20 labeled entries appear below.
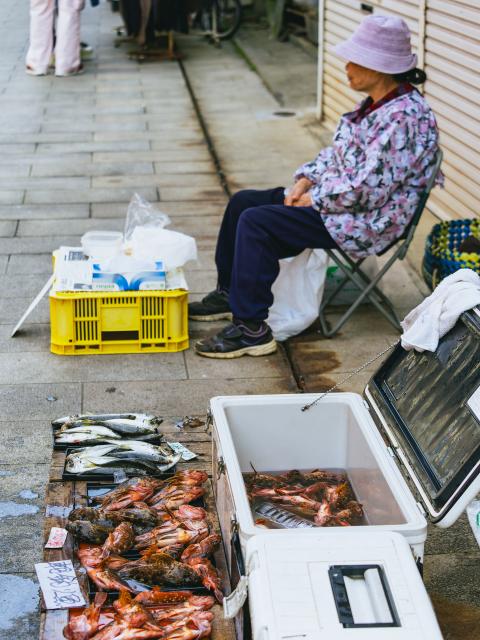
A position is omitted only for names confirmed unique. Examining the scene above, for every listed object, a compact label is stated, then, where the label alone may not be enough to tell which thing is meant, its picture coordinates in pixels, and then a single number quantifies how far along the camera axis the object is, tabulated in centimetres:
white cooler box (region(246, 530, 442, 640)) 236
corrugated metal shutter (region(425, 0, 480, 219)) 670
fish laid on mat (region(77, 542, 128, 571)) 306
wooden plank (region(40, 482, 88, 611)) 310
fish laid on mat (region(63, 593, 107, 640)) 276
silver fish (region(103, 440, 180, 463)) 376
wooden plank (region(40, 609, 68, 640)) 276
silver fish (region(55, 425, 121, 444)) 386
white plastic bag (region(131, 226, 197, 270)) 520
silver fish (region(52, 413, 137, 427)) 408
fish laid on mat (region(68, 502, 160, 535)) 325
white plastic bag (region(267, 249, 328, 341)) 545
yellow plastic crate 512
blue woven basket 523
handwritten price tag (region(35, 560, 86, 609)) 288
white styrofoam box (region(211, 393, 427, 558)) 323
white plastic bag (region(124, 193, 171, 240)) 566
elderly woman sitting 484
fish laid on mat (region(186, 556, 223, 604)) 296
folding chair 508
